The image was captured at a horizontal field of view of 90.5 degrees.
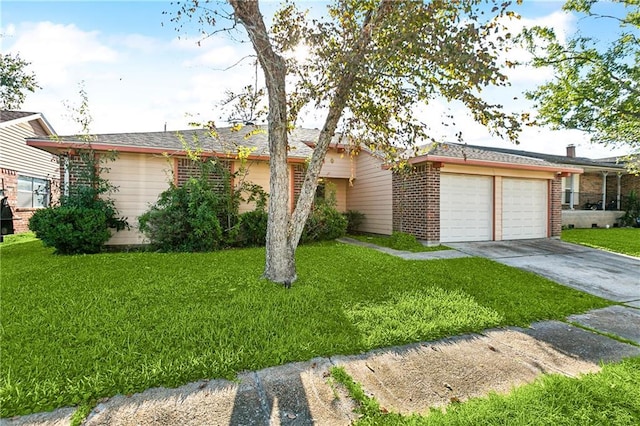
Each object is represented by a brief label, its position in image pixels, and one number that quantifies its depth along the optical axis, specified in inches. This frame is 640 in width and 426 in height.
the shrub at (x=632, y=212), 689.6
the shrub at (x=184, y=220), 325.1
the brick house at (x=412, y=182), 358.9
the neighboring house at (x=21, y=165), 496.1
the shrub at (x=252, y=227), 367.9
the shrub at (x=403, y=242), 376.2
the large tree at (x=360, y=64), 181.0
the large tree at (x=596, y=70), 482.6
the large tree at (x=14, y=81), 778.8
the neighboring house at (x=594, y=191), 670.5
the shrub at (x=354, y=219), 528.7
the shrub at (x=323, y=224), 401.4
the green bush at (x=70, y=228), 300.8
